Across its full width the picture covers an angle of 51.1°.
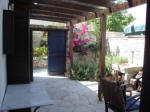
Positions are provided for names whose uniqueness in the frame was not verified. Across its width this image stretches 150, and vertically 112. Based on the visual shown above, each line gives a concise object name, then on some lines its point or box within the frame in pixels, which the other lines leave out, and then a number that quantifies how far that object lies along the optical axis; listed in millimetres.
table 1826
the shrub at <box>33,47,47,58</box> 9458
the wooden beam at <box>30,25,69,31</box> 6034
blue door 6891
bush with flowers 7000
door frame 5616
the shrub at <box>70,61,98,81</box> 6277
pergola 3127
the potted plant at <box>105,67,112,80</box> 5942
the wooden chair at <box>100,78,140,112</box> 2517
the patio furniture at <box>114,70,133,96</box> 5403
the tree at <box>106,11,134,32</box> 16483
